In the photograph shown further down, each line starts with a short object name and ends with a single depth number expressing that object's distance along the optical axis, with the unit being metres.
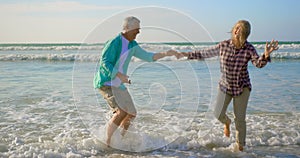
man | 4.36
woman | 4.22
